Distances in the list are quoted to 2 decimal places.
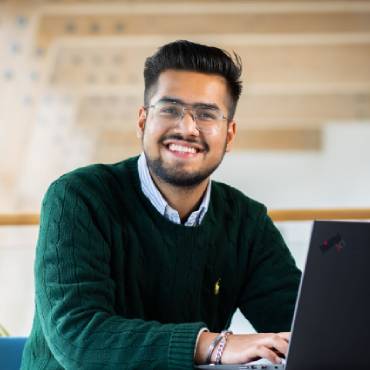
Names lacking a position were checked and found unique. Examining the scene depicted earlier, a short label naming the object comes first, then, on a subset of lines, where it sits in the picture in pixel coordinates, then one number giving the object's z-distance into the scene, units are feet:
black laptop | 5.32
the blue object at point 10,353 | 6.73
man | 6.17
